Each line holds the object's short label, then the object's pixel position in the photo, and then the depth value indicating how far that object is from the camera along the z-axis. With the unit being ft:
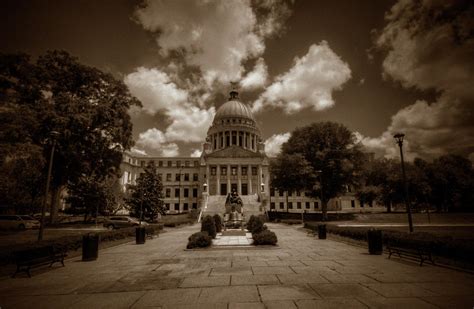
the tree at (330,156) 131.75
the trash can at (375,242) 41.57
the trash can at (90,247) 39.68
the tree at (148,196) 129.59
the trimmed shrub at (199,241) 48.32
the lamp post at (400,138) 62.34
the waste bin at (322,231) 64.34
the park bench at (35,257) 30.66
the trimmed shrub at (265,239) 50.11
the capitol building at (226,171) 214.90
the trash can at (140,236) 58.95
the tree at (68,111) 69.62
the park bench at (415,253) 33.53
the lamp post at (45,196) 47.53
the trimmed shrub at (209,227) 58.44
